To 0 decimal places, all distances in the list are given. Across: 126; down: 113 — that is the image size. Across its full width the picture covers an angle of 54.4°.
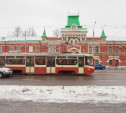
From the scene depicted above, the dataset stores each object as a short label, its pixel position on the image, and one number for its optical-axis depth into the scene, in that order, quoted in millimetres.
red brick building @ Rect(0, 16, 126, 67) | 33531
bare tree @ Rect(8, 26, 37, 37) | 48156
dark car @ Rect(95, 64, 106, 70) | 26673
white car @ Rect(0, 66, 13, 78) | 13598
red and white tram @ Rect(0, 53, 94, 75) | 14977
